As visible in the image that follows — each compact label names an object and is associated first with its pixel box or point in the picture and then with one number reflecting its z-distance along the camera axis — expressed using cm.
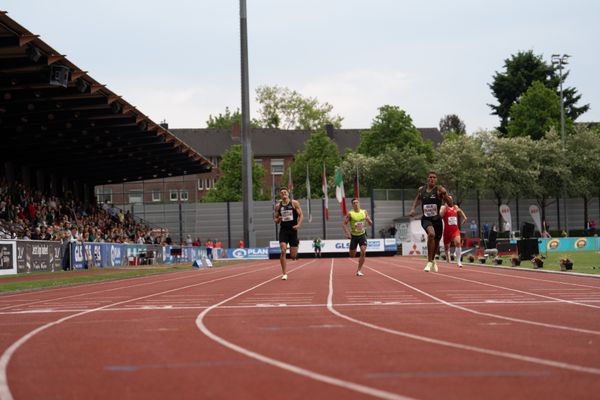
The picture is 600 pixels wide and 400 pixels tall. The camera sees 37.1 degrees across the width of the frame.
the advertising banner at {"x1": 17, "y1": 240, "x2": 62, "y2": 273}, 2987
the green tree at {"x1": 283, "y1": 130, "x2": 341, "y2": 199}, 10519
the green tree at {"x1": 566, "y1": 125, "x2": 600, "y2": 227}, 7575
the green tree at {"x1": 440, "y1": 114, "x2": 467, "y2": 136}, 14612
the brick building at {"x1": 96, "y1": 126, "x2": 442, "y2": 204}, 12219
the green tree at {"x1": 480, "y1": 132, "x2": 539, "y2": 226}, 7657
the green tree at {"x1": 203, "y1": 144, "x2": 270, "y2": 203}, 10375
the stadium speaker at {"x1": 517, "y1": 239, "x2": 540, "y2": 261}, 2850
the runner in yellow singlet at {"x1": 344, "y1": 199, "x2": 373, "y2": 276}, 2177
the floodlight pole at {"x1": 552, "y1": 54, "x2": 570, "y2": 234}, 6925
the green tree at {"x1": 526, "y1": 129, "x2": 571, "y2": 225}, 7688
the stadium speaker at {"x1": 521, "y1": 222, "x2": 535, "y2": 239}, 2862
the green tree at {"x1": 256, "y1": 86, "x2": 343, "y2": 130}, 12319
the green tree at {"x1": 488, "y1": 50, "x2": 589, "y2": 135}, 10038
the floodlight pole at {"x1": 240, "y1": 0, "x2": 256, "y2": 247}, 5419
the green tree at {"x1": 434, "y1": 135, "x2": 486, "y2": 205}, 7800
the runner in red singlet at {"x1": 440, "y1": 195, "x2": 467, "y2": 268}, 2322
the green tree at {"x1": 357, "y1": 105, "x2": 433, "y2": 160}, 9456
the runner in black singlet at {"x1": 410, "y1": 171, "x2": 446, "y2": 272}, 2022
